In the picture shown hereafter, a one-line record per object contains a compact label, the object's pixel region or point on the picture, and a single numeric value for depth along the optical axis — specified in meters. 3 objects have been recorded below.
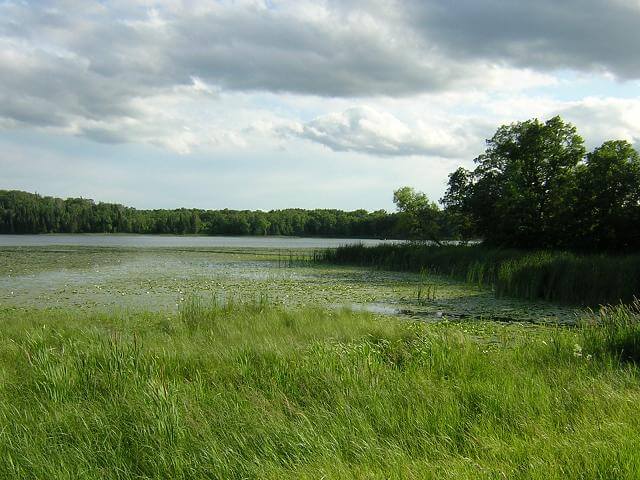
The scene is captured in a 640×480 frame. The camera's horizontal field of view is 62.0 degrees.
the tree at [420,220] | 43.31
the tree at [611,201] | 24.55
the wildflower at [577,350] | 6.00
